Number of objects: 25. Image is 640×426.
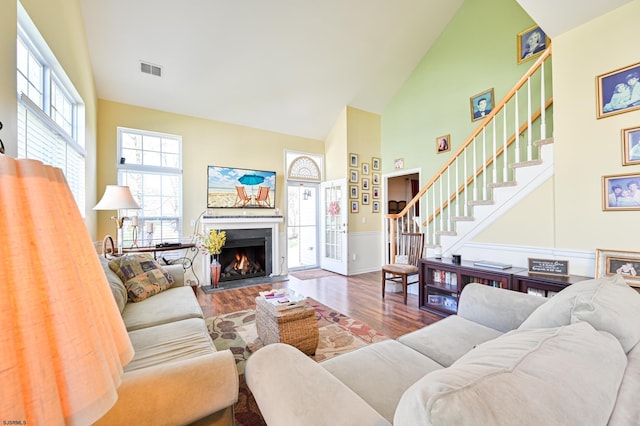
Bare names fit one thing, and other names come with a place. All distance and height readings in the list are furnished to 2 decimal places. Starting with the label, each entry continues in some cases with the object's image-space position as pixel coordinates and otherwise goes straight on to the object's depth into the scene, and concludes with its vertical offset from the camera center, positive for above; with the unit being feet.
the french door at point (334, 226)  17.51 -0.65
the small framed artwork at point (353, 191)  17.69 +1.72
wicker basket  6.84 -2.91
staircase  9.23 +1.50
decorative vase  14.42 -3.08
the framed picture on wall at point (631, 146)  7.07 +1.87
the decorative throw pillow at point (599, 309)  3.11 -1.22
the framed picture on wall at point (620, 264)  6.98 -1.34
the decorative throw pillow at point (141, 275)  7.79 -1.80
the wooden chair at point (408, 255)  11.89 -1.90
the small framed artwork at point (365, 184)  18.42 +2.28
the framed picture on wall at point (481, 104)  13.48 +5.82
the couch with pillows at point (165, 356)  3.10 -2.24
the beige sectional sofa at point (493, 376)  1.86 -1.37
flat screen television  15.37 +1.80
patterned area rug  7.26 -3.86
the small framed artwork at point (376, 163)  18.92 +3.82
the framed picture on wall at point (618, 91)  7.15 +3.47
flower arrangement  14.40 -1.39
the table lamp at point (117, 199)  9.78 +0.70
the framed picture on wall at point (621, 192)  7.11 +0.65
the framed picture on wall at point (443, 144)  15.12 +4.20
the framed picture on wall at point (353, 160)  17.75 +3.83
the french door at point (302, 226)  18.56 -0.65
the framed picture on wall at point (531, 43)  11.80 +7.89
